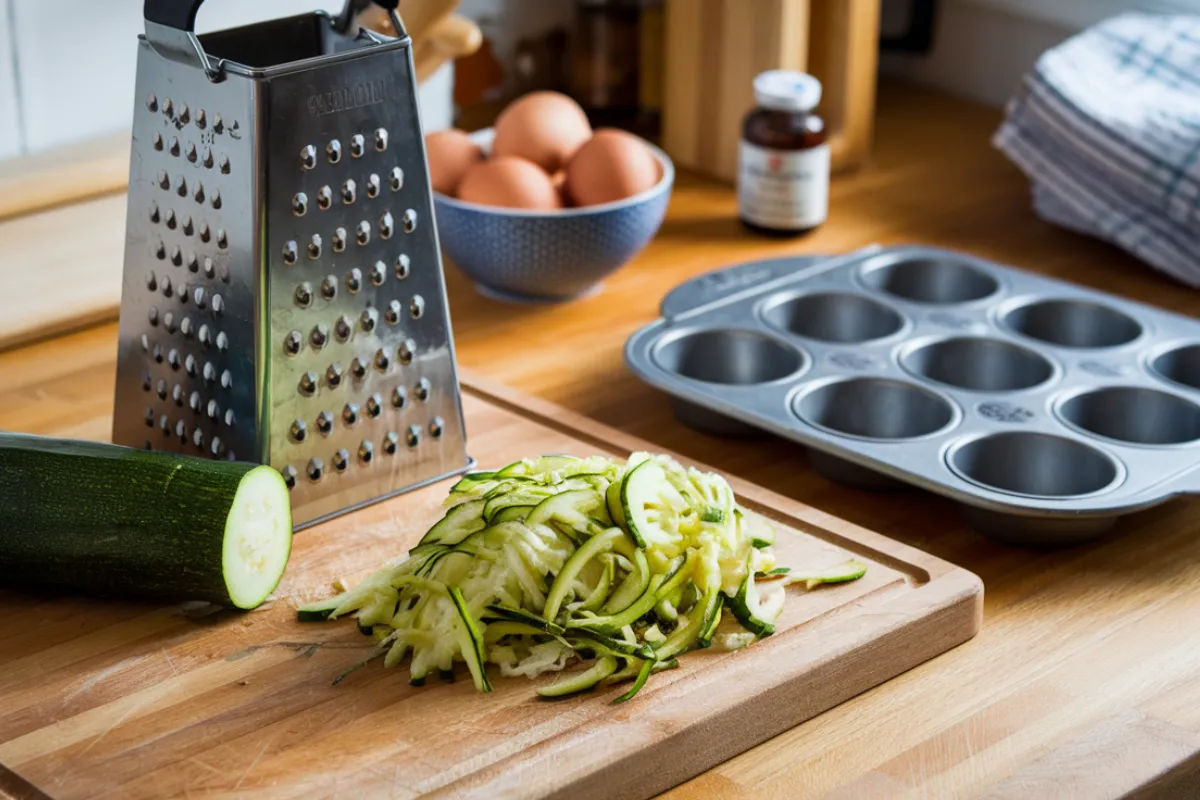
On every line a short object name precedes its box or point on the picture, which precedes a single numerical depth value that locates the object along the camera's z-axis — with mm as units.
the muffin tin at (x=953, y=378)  1239
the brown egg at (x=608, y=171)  1430
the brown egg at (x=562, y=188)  1454
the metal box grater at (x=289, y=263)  1171
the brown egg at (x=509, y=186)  1418
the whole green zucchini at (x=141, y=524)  1136
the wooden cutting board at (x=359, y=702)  1069
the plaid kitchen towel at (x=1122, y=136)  1492
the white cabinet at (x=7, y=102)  1449
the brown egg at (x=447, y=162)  1454
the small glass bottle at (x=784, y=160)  1512
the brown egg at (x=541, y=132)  1459
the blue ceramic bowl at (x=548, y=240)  1411
